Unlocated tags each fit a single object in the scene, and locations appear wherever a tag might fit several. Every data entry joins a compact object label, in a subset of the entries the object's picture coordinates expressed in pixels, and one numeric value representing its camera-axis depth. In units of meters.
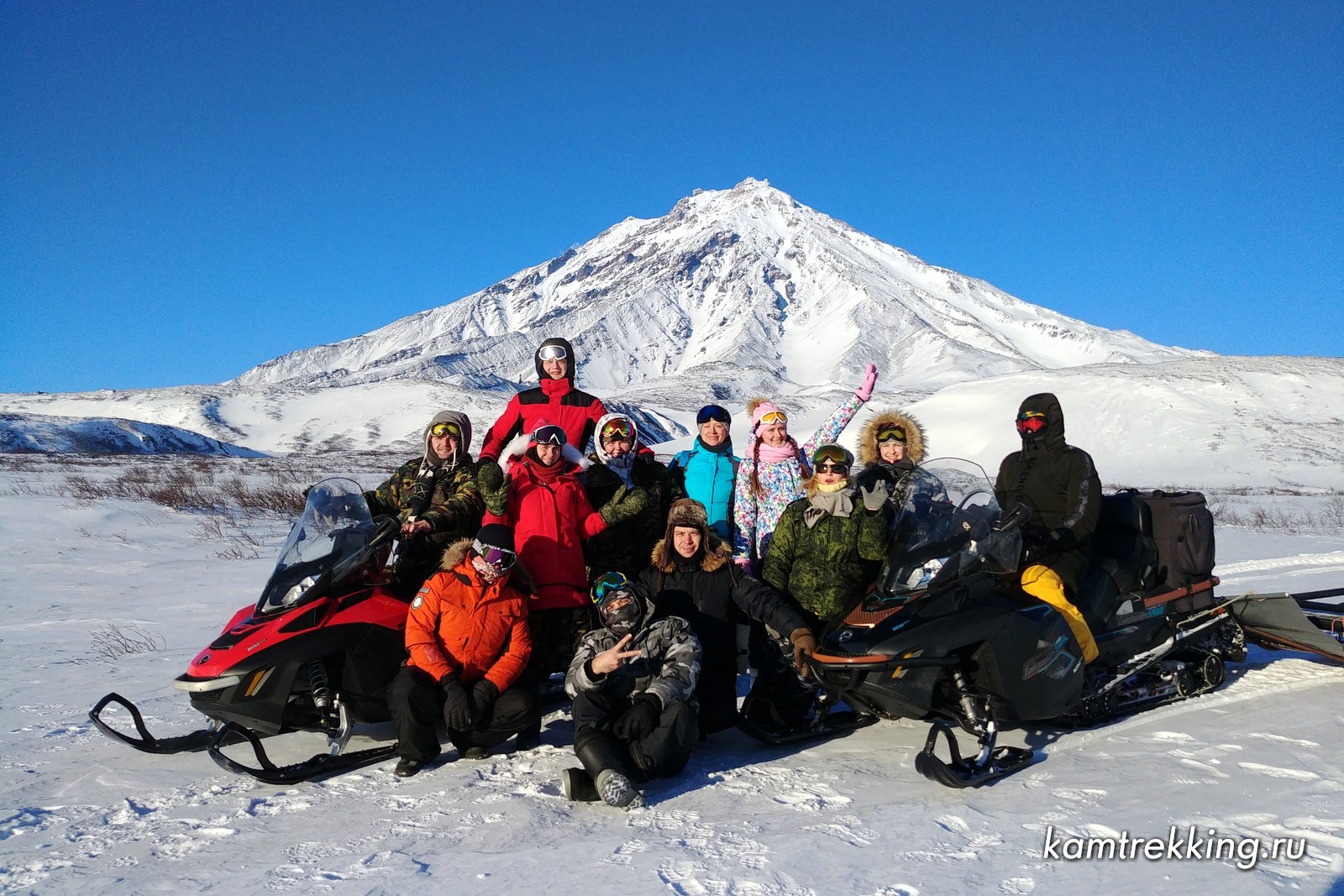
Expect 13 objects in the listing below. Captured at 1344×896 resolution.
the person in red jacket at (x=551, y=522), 4.97
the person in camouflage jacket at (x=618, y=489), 5.42
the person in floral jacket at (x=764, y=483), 5.56
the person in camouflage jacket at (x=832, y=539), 4.78
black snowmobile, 4.02
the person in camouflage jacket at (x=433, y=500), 5.11
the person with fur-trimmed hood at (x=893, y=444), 5.44
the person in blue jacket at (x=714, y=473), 5.77
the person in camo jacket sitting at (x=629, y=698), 3.89
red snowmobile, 4.00
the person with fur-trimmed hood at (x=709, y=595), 4.67
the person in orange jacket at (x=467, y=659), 4.25
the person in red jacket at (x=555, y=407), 6.19
